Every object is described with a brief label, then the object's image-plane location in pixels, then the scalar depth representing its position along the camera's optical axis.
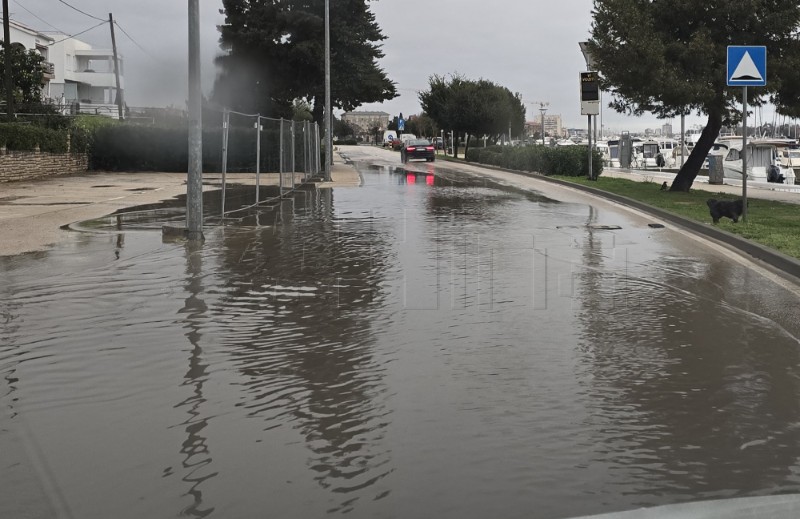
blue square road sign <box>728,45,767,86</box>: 16.78
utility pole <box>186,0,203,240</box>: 15.05
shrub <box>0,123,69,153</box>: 31.72
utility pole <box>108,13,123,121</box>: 68.19
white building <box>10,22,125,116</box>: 91.13
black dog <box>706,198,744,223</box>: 17.14
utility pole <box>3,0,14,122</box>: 36.50
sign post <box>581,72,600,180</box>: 34.81
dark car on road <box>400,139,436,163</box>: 60.82
